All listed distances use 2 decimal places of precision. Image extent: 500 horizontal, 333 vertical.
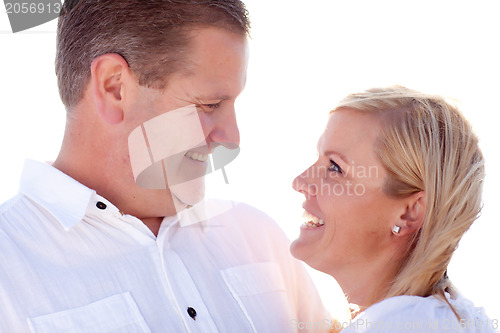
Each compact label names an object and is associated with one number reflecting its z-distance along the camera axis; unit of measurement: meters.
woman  1.17
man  1.13
